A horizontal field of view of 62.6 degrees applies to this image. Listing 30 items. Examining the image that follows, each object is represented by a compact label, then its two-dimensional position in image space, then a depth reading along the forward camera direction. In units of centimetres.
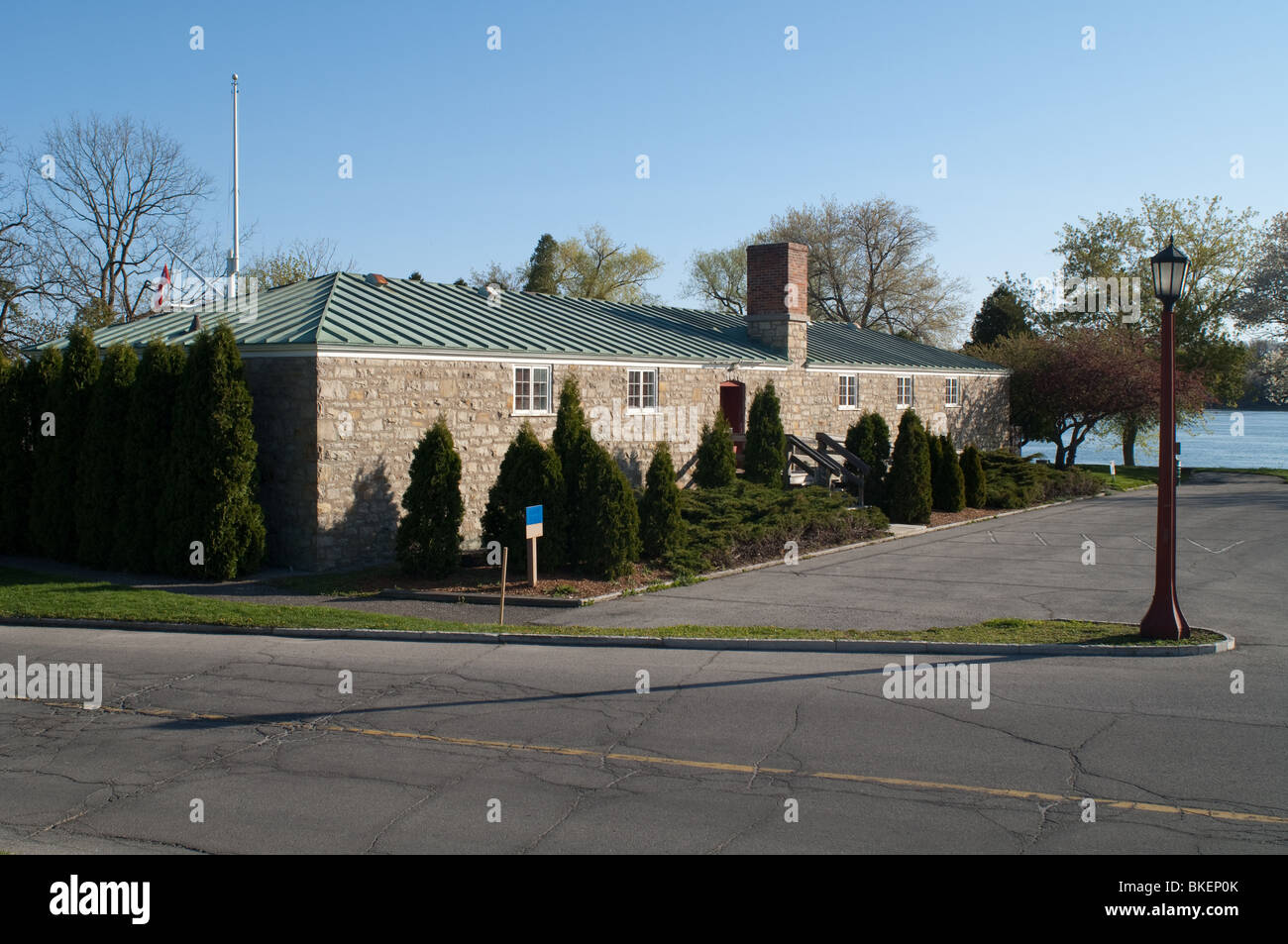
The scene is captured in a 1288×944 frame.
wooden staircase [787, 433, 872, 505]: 2800
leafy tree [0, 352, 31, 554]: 2172
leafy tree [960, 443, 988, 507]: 2973
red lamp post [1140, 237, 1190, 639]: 1308
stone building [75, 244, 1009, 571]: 1894
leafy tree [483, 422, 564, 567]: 1859
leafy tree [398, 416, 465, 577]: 1811
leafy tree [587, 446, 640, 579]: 1833
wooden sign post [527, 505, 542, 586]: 1612
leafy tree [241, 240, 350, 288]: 4781
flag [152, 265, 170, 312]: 2536
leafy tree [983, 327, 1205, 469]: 3966
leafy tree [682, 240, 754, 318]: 6662
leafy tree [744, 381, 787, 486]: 2753
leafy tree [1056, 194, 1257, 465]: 4866
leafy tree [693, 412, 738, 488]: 2534
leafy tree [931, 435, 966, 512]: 2850
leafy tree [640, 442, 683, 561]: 1975
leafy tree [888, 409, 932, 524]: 2658
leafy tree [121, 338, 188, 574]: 1909
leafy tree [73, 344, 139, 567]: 1973
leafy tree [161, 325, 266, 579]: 1820
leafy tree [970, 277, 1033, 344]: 5203
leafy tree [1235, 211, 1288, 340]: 4831
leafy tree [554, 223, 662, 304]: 6119
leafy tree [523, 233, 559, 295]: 5900
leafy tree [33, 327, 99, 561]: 2069
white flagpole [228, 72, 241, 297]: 2479
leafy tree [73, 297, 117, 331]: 3950
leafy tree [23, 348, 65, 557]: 2086
